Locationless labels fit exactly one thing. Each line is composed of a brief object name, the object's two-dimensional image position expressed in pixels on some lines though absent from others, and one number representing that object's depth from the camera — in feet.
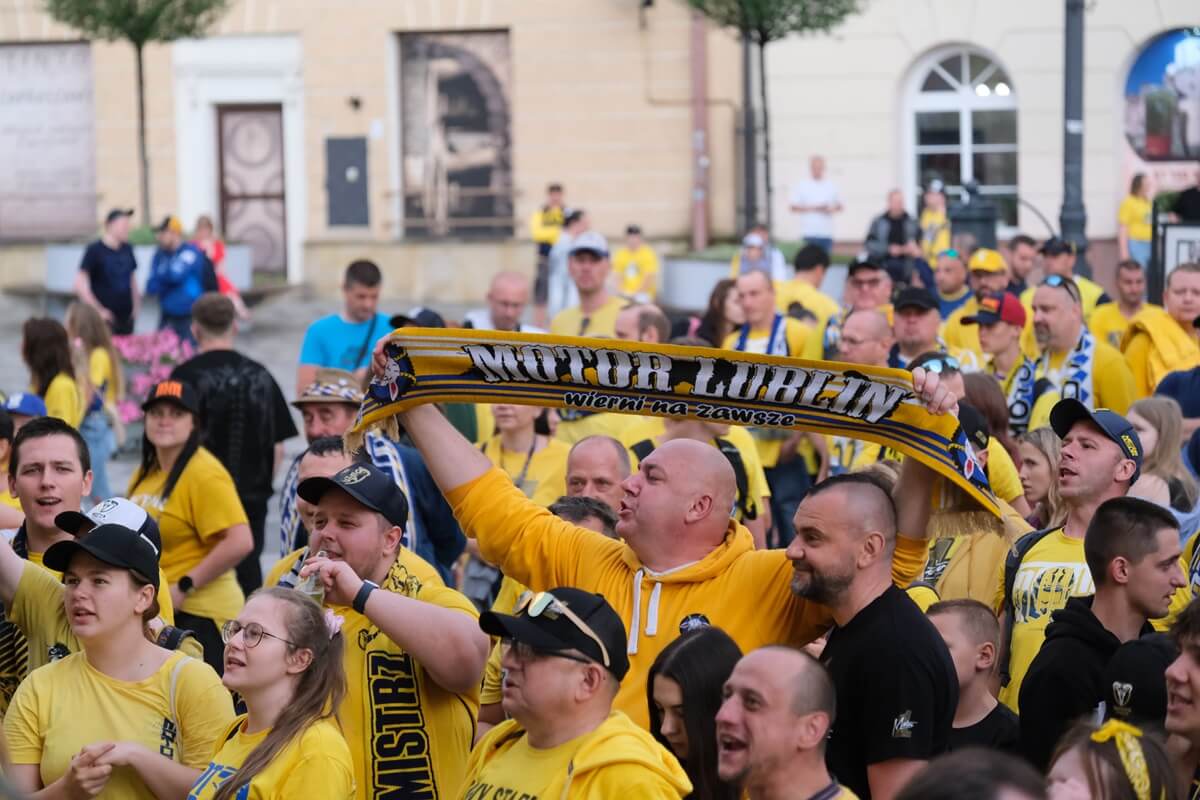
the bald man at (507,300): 56.95
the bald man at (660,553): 27.68
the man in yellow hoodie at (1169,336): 54.67
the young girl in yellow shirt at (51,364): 55.92
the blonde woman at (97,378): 64.26
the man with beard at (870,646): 24.99
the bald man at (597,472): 38.69
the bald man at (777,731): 22.02
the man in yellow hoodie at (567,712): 22.93
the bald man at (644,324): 54.03
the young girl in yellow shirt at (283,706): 25.66
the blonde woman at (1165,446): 39.87
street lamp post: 96.87
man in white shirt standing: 145.90
